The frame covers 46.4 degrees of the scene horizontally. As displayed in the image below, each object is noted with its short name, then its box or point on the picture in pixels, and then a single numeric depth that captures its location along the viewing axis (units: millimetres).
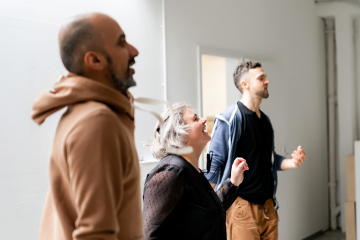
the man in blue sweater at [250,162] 2934
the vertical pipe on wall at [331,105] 6355
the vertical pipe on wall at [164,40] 3467
